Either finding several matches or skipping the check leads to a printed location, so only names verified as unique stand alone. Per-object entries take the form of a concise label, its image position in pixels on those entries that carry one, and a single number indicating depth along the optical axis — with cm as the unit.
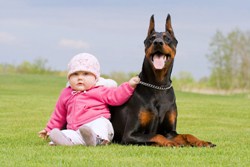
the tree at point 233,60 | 6169
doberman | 845
